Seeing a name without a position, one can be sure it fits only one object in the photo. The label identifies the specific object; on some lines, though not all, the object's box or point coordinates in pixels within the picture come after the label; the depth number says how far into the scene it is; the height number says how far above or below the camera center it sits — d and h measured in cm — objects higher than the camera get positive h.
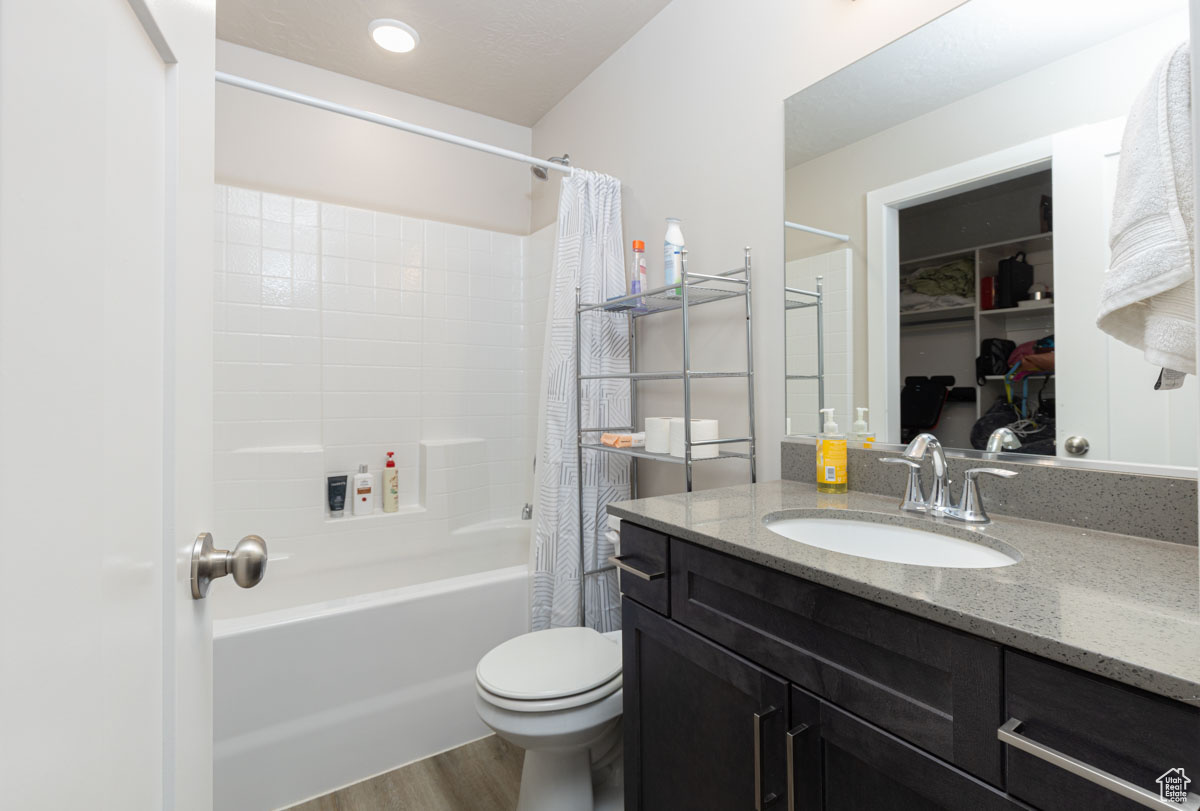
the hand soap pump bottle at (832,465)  132 -14
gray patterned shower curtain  192 +0
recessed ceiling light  202 +137
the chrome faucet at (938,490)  104 -16
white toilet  128 -70
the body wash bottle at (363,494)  235 -36
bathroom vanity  53 -31
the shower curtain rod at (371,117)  165 +94
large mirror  88 +34
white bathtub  152 -80
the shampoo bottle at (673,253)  171 +47
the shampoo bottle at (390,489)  241 -35
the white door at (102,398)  29 +1
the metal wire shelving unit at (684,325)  155 +26
